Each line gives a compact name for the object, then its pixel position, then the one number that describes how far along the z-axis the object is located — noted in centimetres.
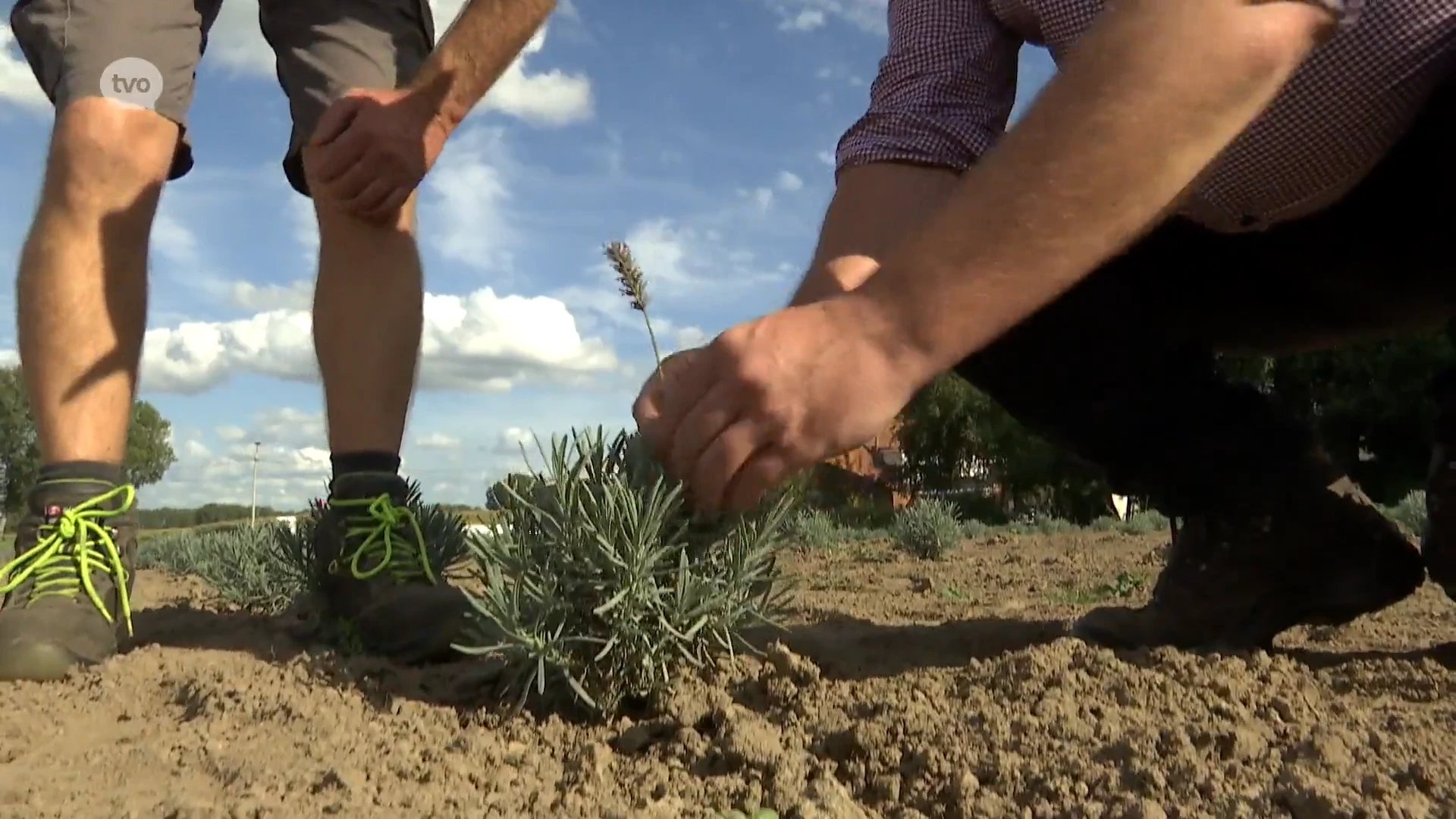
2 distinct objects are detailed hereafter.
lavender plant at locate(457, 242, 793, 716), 152
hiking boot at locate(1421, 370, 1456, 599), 198
